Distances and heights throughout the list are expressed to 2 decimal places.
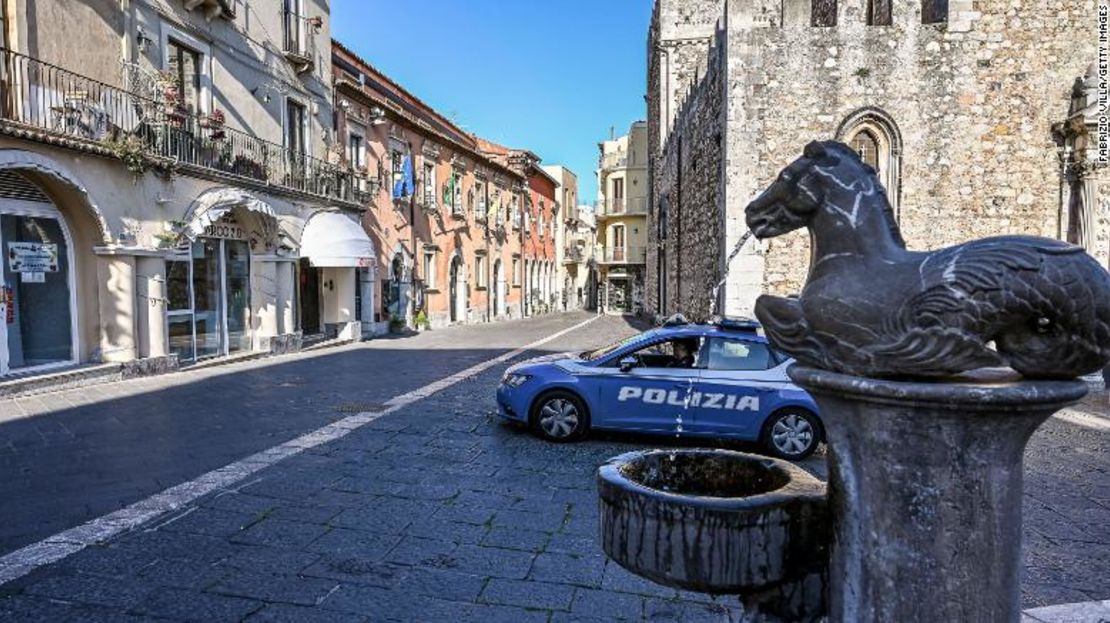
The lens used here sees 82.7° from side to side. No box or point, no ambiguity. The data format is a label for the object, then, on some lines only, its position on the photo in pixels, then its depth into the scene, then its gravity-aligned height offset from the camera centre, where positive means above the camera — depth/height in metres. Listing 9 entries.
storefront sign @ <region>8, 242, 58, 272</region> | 10.42 +0.50
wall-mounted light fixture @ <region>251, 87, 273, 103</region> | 16.16 +4.98
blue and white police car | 6.86 -1.22
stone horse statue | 1.53 -0.04
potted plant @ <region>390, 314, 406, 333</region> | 23.31 -1.43
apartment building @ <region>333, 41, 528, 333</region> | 22.06 +3.28
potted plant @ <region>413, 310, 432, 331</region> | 25.11 -1.45
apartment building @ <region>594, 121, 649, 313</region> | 45.25 +4.82
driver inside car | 7.18 -0.78
